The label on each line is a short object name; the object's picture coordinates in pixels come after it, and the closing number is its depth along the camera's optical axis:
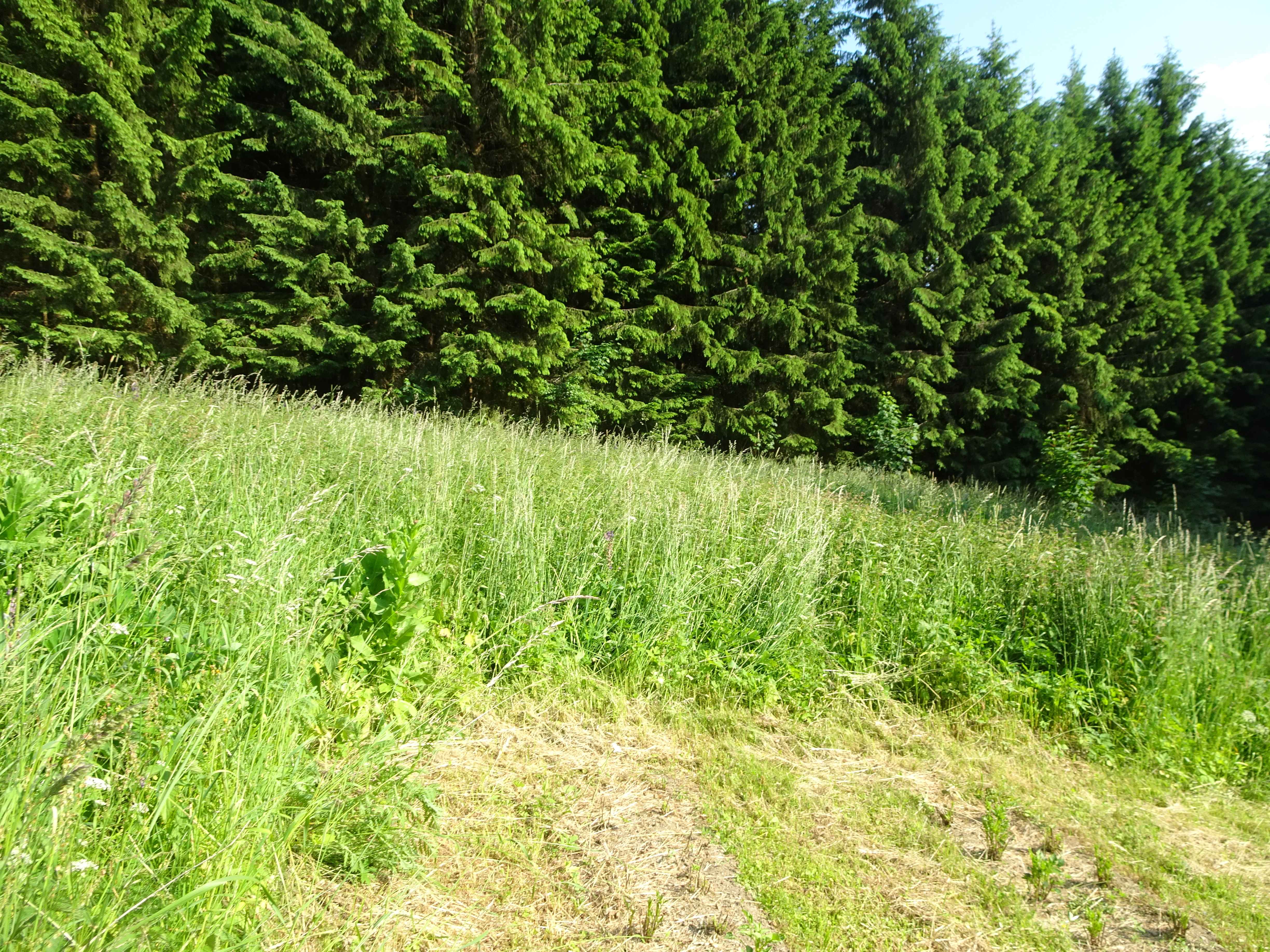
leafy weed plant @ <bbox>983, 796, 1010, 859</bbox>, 2.21
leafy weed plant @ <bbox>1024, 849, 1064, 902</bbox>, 2.03
